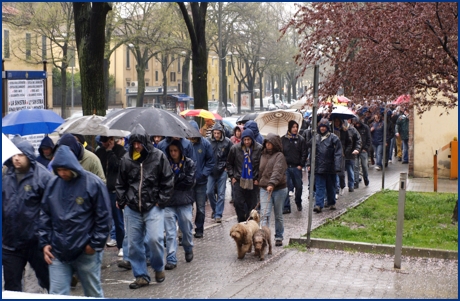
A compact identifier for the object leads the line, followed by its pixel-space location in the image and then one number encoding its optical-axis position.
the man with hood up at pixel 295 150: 14.65
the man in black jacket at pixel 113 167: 10.15
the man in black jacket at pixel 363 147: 19.22
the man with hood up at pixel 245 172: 11.32
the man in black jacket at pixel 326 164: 14.55
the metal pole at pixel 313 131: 10.64
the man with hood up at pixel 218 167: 13.56
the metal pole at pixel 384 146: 16.11
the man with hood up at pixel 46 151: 9.70
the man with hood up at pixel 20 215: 7.15
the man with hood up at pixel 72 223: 6.60
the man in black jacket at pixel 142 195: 8.41
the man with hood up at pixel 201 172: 11.66
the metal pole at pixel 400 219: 9.22
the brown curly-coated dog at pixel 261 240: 9.90
